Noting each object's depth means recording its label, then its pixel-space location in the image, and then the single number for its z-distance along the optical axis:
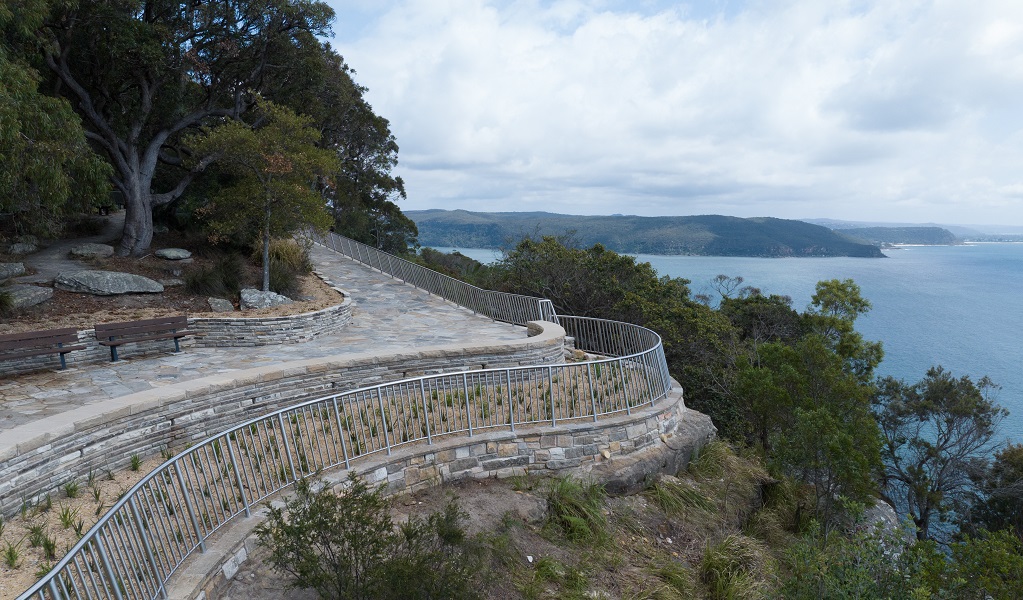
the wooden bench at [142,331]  8.63
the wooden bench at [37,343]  7.44
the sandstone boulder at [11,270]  11.25
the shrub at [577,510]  6.00
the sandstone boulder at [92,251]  13.41
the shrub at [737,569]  5.41
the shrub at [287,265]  14.16
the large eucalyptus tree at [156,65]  12.24
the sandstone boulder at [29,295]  10.18
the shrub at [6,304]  9.80
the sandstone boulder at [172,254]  14.20
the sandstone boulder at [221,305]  11.91
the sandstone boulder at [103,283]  11.31
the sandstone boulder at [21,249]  13.13
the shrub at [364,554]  3.69
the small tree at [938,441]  20.38
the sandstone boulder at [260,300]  12.45
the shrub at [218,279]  12.59
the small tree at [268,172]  12.67
